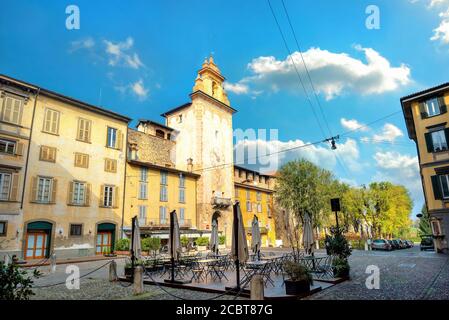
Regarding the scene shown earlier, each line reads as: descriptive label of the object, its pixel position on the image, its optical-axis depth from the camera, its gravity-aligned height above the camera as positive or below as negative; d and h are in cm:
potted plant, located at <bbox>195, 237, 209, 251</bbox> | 3089 -118
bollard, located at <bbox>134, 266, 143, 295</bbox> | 883 -139
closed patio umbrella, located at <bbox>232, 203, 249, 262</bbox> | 842 -25
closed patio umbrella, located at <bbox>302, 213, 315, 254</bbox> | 1235 -33
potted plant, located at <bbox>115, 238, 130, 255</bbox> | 2370 -95
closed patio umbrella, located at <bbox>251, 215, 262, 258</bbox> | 1267 -38
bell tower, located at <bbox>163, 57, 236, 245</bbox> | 3528 +1109
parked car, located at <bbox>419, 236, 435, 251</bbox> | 3123 -208
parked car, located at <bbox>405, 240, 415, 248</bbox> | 4138 -273
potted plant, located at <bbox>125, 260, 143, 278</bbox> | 1137 -139
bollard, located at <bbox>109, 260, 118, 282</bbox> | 1109 -145
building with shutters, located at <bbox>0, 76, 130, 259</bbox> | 2028 +478
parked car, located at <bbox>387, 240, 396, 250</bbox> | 3353 -211
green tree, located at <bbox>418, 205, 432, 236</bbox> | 5948 +8
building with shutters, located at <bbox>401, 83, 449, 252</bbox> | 2106 +573
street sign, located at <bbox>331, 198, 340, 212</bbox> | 1234 +97
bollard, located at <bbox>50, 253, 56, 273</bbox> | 1464 -142
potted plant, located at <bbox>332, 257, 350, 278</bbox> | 1086 -150
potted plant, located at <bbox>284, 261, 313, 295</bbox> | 800 -139
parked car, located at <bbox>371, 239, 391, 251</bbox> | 3147 -204
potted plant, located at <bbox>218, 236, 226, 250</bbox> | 3361 -125
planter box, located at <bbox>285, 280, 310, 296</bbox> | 796 -159
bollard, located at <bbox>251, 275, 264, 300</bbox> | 681 -136
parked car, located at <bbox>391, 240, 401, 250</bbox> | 3475 -228
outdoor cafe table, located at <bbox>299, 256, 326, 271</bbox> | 1168 -141
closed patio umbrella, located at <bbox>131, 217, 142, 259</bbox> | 1167 -32
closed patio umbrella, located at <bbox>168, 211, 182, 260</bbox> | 1055 -35
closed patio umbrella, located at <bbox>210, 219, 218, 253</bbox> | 1465 -39
